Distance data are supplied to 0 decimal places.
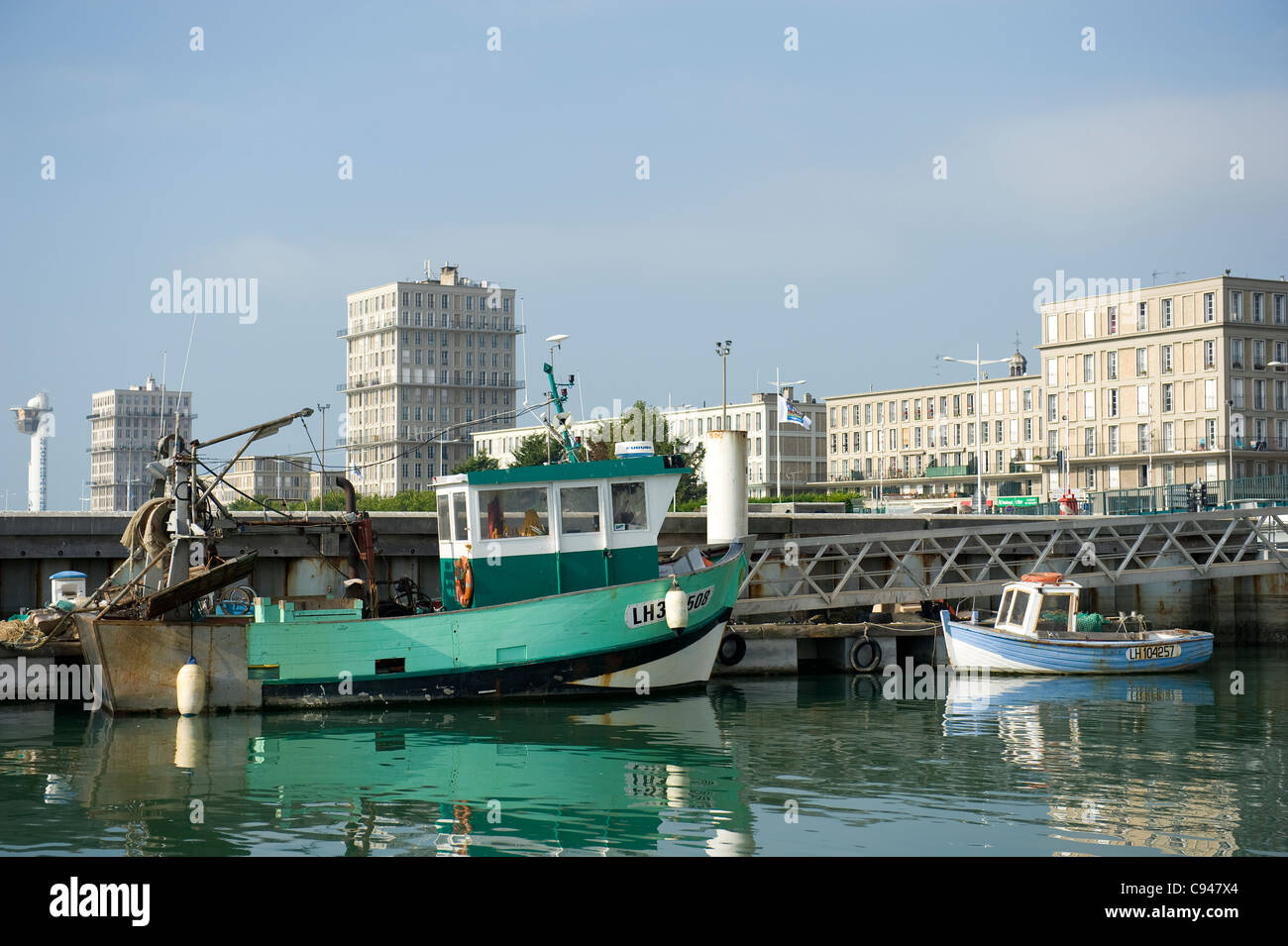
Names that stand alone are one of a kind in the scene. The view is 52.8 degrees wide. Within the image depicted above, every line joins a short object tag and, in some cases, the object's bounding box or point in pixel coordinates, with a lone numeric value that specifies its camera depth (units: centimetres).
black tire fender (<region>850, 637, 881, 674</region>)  2978
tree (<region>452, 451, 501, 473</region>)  10140
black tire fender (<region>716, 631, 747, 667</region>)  2862
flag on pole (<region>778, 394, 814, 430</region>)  5902
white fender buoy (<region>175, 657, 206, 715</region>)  2191
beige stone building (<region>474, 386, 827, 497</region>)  14050
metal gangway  3111
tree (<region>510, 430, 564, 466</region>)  9569
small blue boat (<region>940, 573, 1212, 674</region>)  2828
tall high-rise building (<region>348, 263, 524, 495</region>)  18088
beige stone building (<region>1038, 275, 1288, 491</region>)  9794
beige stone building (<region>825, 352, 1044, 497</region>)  12088
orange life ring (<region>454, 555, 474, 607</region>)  2336
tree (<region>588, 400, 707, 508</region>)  8744
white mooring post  2838
